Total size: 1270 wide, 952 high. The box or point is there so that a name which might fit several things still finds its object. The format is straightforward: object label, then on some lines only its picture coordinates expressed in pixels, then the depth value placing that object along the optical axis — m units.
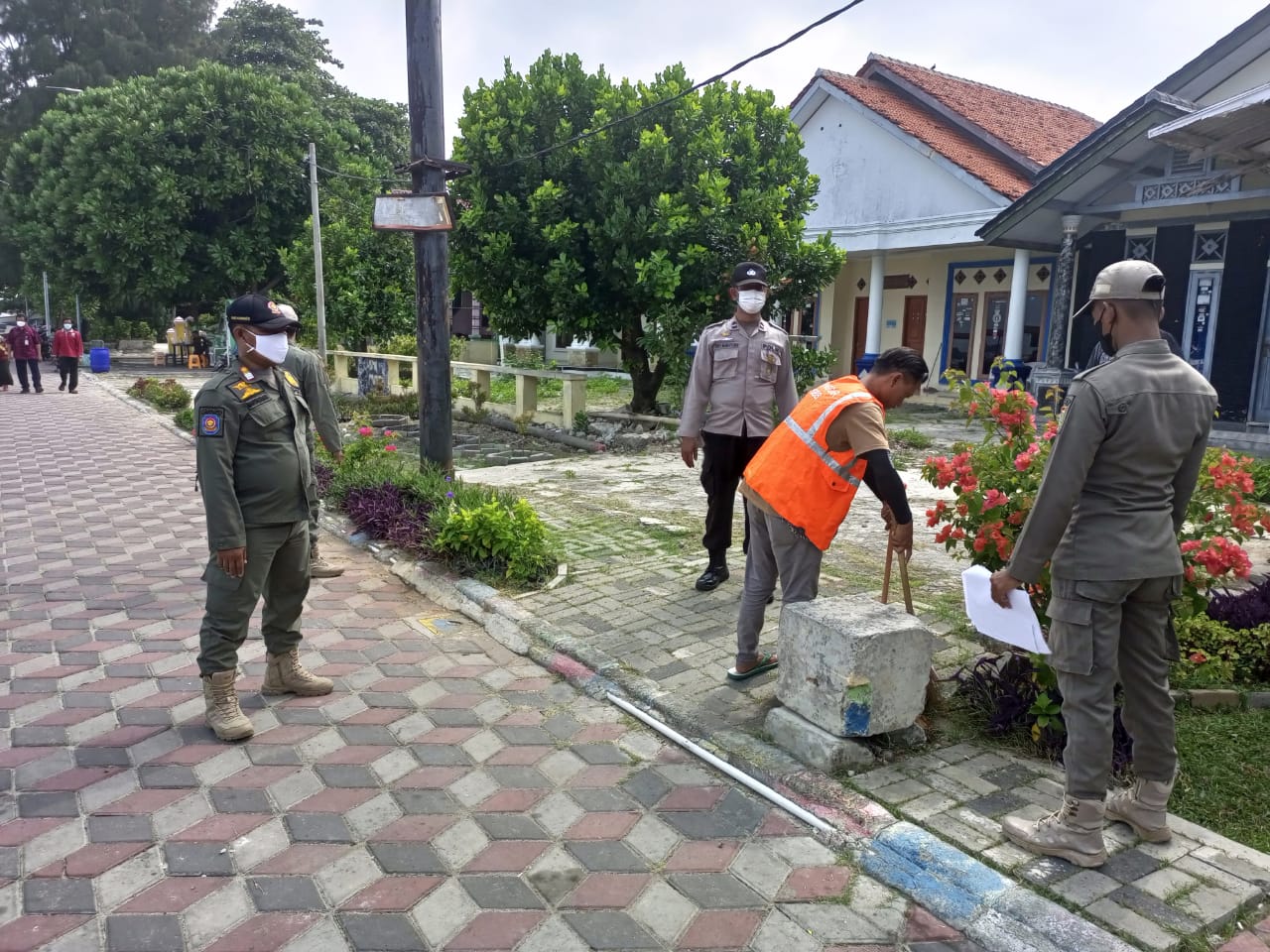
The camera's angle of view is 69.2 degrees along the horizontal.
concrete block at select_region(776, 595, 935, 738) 3.49
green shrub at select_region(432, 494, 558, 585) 6.00
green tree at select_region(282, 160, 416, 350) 16.95
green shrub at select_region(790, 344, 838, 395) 12.17
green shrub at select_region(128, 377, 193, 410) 16.72
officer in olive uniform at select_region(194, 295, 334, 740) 3.76
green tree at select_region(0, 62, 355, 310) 24.16
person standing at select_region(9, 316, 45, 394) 20.25
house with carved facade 10.73
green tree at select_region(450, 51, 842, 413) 11.29
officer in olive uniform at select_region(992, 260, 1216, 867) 2.77
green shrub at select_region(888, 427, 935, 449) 11.77
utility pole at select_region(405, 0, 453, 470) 6.78
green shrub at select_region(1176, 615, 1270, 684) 4.29
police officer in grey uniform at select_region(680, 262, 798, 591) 5.50
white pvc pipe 3.24
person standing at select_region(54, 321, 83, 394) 20.16
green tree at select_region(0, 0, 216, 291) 33.16
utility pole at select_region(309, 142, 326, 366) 14.05
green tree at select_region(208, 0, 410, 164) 33.03
